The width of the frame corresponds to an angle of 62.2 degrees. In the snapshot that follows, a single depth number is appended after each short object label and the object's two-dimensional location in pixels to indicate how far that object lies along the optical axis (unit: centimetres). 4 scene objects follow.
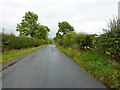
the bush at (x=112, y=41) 543
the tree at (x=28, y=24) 3222
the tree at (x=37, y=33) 3302
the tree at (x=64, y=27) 4328
